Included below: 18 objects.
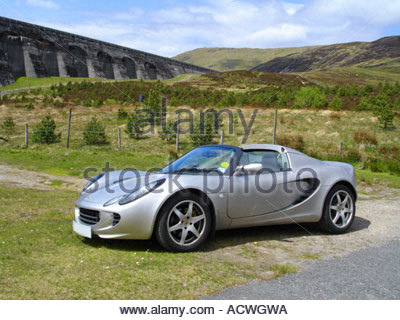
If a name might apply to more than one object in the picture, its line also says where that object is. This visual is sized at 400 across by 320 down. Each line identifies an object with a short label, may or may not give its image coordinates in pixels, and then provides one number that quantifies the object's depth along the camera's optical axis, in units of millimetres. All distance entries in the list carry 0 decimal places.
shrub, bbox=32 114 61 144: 17969
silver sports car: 4281
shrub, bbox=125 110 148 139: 18812
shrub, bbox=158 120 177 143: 17547
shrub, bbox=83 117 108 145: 17547
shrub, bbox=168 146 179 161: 14425
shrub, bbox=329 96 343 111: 26266
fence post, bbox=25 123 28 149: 17247
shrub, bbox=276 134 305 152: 15056
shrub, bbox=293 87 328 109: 27950
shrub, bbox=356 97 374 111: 25859
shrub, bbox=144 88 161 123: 24156
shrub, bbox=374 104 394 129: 20203
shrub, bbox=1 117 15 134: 20031
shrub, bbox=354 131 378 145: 15797
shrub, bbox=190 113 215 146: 16516
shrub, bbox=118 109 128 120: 22542
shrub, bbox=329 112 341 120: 22188
